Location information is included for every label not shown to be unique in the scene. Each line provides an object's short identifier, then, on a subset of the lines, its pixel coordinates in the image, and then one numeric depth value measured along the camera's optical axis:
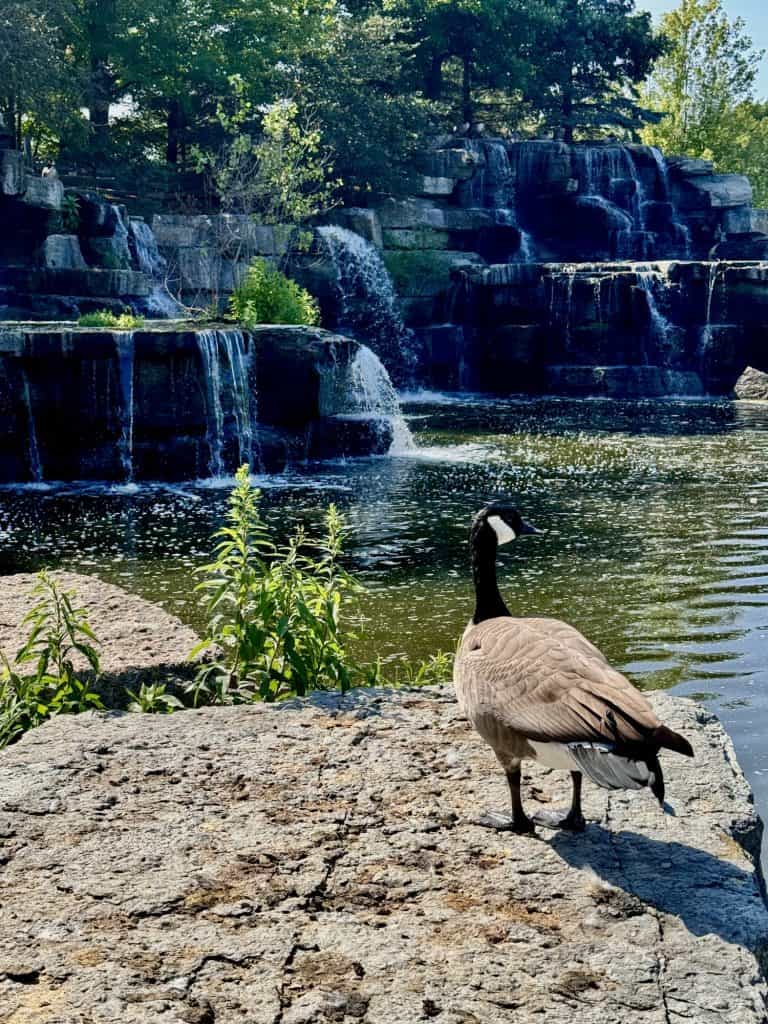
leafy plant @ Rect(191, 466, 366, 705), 5.93
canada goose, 3.50
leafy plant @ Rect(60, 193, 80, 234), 27.61
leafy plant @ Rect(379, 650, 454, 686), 7.00
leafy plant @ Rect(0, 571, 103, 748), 5.65
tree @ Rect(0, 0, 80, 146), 29.64
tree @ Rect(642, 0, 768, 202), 52.94
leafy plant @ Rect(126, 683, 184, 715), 5.74
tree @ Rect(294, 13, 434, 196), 36.22
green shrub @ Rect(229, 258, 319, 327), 22.34
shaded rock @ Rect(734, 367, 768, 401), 30.98
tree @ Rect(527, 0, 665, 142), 45.06
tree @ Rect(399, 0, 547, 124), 43.22
